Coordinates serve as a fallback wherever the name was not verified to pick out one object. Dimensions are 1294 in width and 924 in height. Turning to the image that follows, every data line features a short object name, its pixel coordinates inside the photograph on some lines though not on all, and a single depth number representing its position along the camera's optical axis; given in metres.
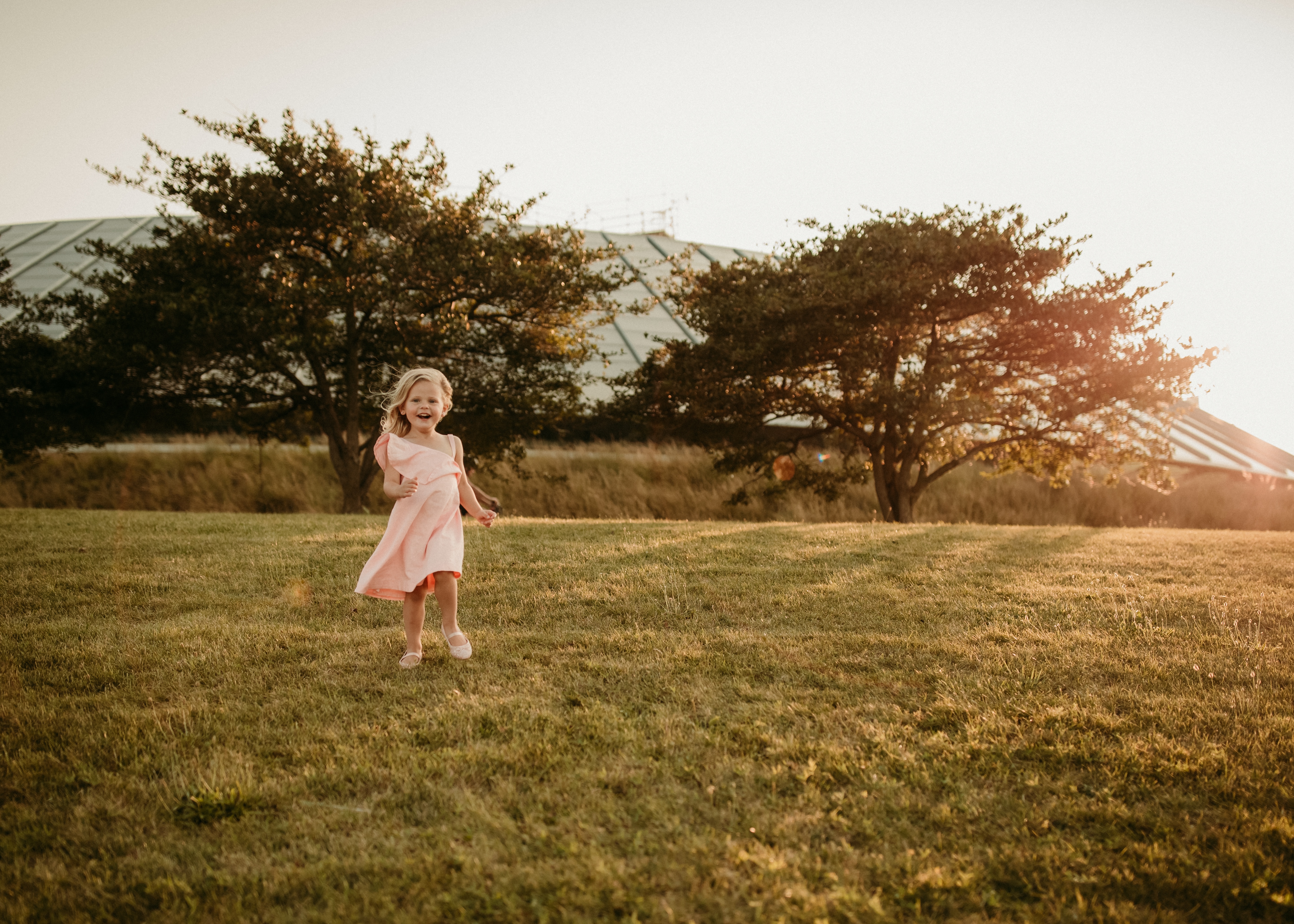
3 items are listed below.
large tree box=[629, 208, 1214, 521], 13.61
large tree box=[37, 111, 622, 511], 13.23
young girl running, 4.48
